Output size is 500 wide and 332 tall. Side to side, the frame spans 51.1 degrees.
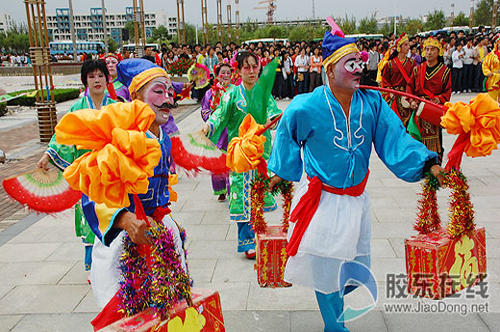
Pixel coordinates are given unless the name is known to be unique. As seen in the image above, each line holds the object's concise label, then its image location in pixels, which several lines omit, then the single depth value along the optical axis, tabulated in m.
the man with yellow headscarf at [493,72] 10.47
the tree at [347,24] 43.72
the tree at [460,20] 51.89
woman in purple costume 6.12
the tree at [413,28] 42.83
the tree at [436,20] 50.25
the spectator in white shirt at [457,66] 15.77
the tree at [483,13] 53.34
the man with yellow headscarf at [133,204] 2.18
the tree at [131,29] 82.07
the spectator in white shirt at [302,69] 16.64
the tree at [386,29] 51.94
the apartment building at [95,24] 126.67
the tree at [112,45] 63.41
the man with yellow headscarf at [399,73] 6.73
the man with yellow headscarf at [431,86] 6.11
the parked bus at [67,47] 56.81
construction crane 70.94
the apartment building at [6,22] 132.38
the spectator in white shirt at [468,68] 15.81
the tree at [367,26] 51.13
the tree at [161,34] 71.38
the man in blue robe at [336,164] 2.82
